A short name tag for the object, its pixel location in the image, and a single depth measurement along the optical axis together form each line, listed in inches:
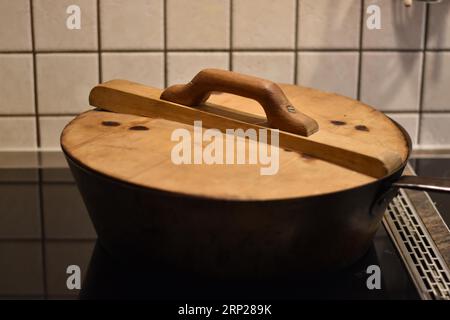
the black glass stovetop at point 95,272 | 32.0
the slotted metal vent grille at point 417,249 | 33.1
